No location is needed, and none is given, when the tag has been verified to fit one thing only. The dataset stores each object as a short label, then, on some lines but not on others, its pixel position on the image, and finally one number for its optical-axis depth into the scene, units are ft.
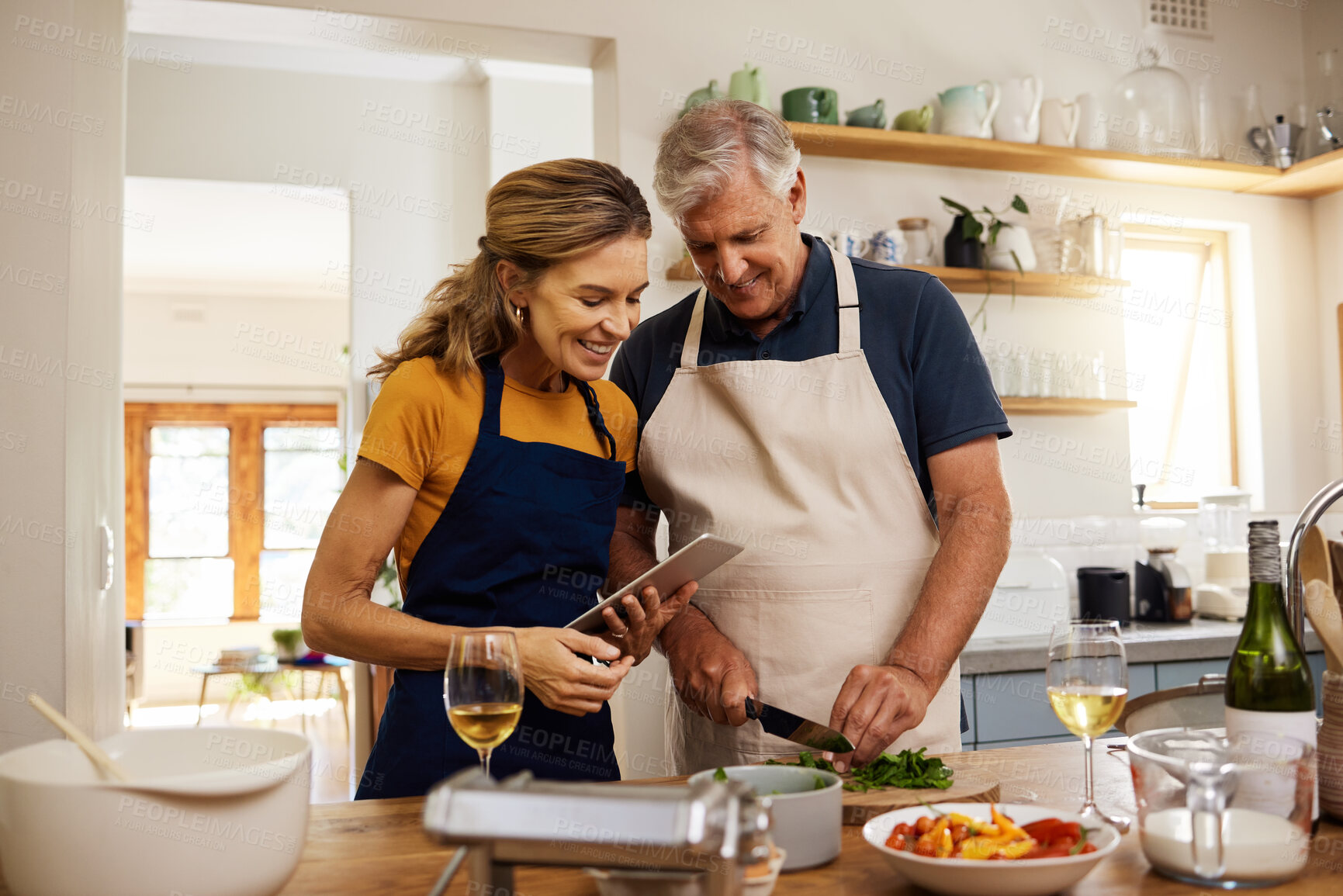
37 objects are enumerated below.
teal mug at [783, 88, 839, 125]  11.11
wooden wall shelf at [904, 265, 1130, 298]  11.72
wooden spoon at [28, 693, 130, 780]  2.79
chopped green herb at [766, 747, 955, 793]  4.01
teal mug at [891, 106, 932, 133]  11.43
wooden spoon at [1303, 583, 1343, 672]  3.67
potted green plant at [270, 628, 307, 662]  25.32
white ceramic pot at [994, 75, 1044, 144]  11.96
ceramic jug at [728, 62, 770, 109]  10.84
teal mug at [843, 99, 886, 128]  11.37
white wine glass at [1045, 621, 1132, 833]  3.74
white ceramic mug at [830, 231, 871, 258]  11.23
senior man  5.59
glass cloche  12.78
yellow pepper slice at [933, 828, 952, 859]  3.05
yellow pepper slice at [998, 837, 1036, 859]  3.01
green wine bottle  3.58
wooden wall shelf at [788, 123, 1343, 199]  11.28
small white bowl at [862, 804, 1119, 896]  2.89
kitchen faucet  3.85
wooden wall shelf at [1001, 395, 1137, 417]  11.98
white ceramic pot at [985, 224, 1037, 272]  11.89
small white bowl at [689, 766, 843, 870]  3.25
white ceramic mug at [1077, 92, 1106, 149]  12.34
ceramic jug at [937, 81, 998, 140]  11.67
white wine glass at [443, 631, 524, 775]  3.42
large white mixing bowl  2.62
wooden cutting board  3.77
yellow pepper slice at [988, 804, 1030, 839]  3.09
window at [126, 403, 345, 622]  31.14
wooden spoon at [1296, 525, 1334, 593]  3.82
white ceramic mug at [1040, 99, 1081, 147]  12.17
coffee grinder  11.37
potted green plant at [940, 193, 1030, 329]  11.68
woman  4.79
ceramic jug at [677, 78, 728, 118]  10.75
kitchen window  13.79
